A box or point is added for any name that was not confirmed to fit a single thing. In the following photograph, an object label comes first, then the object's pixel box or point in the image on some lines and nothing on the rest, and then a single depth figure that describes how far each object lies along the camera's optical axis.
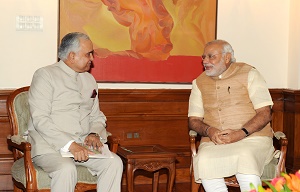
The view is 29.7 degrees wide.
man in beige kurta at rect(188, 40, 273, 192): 4.48
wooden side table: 4.69
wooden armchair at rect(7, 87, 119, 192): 4.14
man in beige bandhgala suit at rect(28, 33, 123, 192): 4.22
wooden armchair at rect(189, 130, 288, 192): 4.59
